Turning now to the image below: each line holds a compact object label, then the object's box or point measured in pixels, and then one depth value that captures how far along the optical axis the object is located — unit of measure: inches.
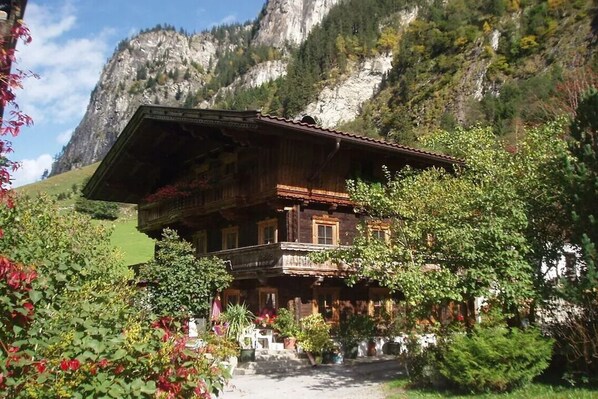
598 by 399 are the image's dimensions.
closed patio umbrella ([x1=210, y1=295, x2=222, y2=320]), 884.0
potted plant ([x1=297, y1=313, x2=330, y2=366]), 719.1
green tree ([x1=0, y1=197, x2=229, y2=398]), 163.5
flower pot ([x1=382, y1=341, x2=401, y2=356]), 773.9
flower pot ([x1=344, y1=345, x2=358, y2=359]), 751.7
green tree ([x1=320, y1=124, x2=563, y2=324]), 503.2
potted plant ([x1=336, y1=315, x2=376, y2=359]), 754.8
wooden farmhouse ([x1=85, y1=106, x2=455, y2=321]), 780.0
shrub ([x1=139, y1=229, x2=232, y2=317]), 749.3
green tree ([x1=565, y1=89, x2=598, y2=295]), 451.8
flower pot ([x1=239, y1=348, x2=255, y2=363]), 690.2
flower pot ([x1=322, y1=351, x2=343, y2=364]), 724.3
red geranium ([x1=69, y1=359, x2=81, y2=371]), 174.2
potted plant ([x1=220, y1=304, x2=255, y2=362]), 719.7
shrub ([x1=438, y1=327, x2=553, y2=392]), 463.8
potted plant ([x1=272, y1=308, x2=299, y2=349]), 743.1
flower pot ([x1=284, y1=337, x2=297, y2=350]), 740.6
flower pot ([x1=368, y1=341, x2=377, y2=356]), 780.0
